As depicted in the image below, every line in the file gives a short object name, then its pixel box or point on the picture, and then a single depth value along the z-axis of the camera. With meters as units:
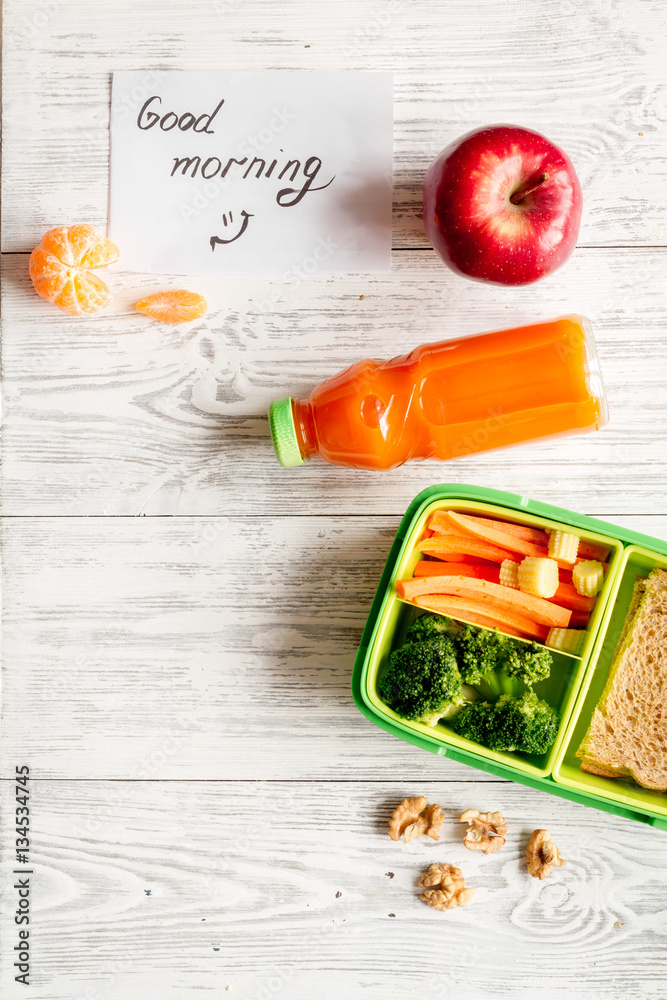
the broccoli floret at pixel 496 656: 0.91
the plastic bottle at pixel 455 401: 0.91
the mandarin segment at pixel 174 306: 0.99
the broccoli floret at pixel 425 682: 0.88
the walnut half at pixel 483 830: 1.01
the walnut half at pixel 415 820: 1.01
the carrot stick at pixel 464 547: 0.92
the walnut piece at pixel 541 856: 1.00
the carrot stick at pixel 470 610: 0.92
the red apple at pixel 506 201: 0.86
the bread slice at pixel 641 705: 0.93
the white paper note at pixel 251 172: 1.01
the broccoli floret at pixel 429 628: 0.92
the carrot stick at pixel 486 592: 0.91
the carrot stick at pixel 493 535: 0.92
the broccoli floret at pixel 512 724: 0.90
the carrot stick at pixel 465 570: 0.93
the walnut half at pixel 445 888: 1.00
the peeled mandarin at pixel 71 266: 0.96
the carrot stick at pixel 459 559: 0.94
